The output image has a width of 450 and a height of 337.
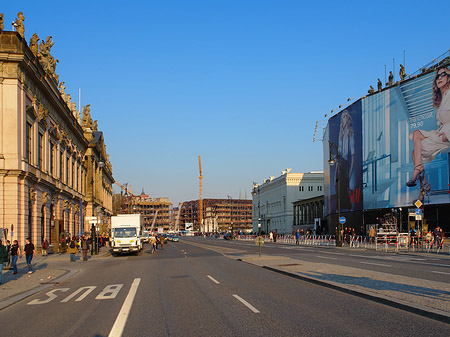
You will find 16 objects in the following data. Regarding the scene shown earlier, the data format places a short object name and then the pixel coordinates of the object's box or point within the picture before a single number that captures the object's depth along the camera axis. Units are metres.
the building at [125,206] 161.46
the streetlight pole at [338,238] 49.53
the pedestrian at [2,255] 20.19
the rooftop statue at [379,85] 75.82
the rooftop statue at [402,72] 69.12
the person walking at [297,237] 62.30
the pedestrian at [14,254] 24.86
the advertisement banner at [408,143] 55.00
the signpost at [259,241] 30.27
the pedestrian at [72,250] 35.94
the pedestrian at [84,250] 34.83
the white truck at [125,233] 42.59
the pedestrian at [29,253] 25.42
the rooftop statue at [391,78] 74.38
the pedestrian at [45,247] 42.78
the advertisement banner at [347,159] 72.06
